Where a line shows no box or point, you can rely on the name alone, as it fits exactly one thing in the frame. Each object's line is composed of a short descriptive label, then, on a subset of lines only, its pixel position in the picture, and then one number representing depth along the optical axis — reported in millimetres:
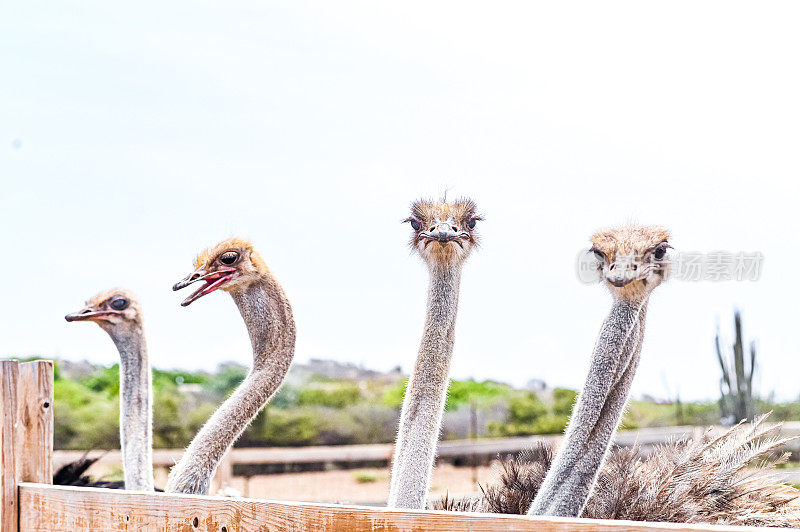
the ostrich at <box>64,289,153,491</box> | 4062
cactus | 9656
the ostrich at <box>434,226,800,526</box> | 2697
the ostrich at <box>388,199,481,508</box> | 3000
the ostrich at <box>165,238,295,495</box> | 3406
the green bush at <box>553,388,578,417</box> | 15781
